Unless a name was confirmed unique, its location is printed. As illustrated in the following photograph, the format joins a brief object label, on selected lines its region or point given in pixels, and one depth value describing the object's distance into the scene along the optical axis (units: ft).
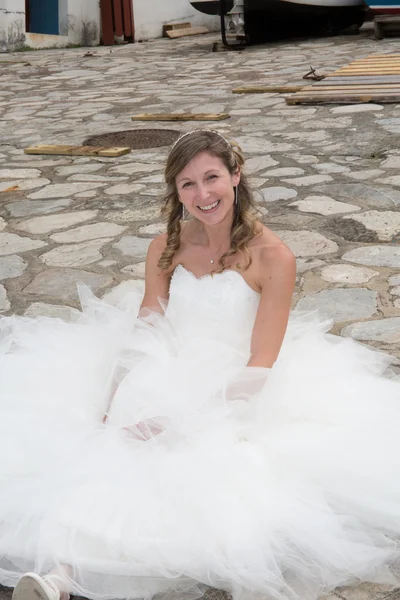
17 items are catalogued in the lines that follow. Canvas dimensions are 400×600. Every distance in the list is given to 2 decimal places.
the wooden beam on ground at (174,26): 59.72
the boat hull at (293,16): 48.70
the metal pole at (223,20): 45.65
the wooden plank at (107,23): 55.47
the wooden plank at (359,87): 27.58
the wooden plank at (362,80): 29.04
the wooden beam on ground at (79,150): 22.03
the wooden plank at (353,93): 26.45
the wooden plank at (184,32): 59.26
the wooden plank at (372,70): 31.42
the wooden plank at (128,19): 56.54
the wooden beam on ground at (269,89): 30.25
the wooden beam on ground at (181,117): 25.91
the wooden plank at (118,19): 55.93
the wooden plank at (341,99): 26.09
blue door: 53.47
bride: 6.63
